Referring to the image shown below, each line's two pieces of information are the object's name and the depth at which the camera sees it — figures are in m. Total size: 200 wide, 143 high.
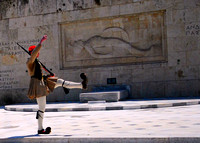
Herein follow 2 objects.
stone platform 12.86
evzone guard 6.00
